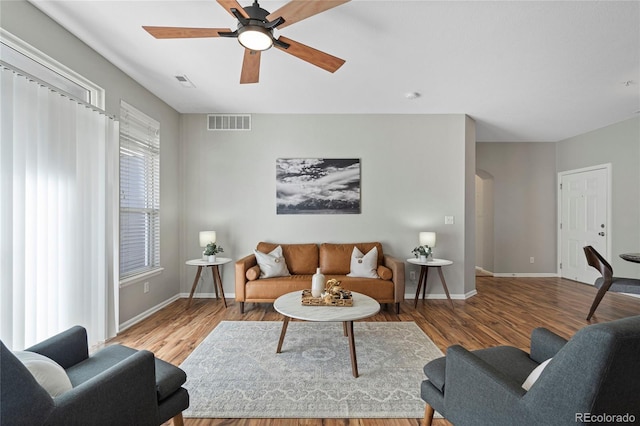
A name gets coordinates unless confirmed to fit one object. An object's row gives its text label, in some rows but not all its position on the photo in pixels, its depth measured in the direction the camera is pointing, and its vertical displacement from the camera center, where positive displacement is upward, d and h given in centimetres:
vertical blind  191 +0
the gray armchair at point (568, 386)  93 -64
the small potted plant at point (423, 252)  401 -55
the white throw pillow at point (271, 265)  380 -69
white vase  262 -66
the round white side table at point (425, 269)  386 -79
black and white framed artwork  439 +47
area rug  187 -126
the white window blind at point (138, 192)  321 +26
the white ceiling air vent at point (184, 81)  326 +154
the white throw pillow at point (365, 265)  380 -69
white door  502 -12
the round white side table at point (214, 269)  380 -77
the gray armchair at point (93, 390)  96 -73
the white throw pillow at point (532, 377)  123 -71
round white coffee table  220 -79
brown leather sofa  362 -89
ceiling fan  169 +120
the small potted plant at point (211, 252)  395 -53
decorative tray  248 -75
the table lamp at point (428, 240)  405 -38
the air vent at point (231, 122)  442 +140
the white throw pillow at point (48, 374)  116 -66
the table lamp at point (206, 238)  404 -34
